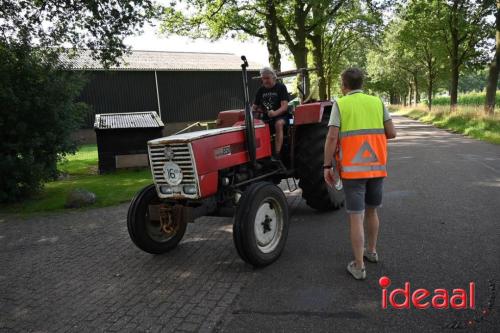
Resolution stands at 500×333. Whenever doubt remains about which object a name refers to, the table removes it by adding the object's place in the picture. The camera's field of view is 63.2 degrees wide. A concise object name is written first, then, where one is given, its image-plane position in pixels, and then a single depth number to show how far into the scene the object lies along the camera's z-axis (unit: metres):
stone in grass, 7.82
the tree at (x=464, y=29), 22.12
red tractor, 4.07
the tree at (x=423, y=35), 22.71
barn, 26.58
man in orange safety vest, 3.61
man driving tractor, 5.35
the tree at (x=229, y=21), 16.77
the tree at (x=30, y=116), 7.84
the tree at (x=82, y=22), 8.62
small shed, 11.18
